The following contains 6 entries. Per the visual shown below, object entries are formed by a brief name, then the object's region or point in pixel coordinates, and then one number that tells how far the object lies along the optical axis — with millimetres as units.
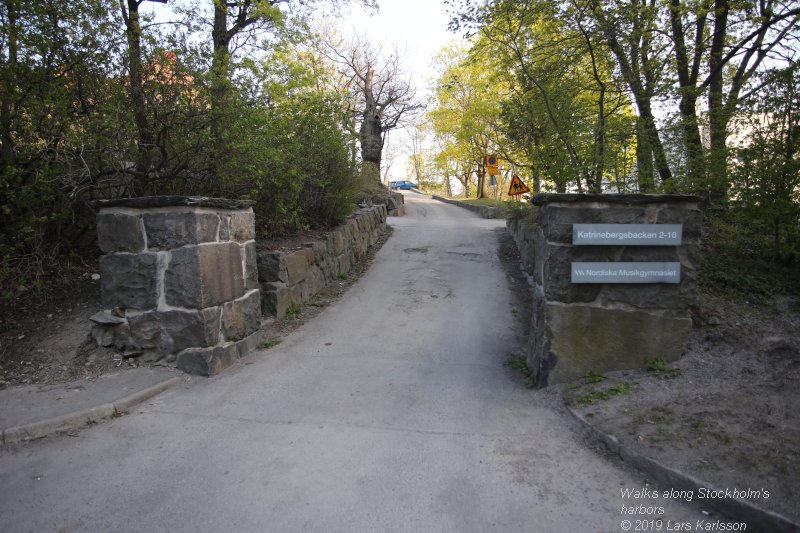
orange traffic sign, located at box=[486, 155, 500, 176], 17086
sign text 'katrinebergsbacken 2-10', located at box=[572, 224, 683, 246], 4238
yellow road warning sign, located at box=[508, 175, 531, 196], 15002
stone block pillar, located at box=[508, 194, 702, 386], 4293
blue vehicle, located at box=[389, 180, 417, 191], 55569
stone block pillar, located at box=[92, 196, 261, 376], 4754
